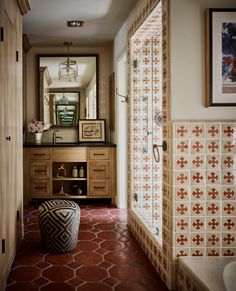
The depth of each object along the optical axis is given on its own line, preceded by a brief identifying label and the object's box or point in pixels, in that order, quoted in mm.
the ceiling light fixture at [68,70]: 4395
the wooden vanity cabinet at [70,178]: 4090
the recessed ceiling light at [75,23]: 3441
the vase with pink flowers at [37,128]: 4293
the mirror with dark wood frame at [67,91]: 4489
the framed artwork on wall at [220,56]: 1890
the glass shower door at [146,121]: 2790
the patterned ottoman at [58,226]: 2465
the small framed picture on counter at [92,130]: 4504
